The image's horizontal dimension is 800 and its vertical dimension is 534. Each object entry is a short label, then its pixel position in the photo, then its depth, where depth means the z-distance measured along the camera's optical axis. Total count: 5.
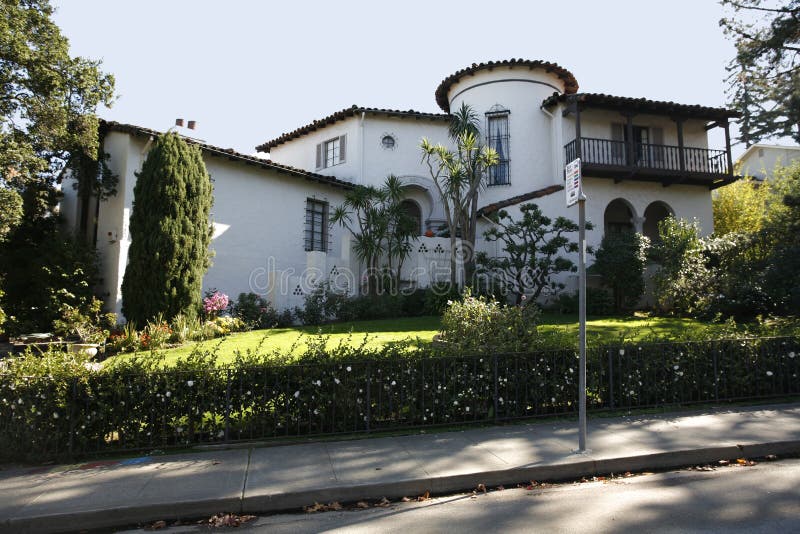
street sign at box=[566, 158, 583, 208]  5.46
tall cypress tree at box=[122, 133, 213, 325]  11.35
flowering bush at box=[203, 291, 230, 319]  12.82
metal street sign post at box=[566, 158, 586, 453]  5.41
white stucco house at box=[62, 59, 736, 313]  15.38
